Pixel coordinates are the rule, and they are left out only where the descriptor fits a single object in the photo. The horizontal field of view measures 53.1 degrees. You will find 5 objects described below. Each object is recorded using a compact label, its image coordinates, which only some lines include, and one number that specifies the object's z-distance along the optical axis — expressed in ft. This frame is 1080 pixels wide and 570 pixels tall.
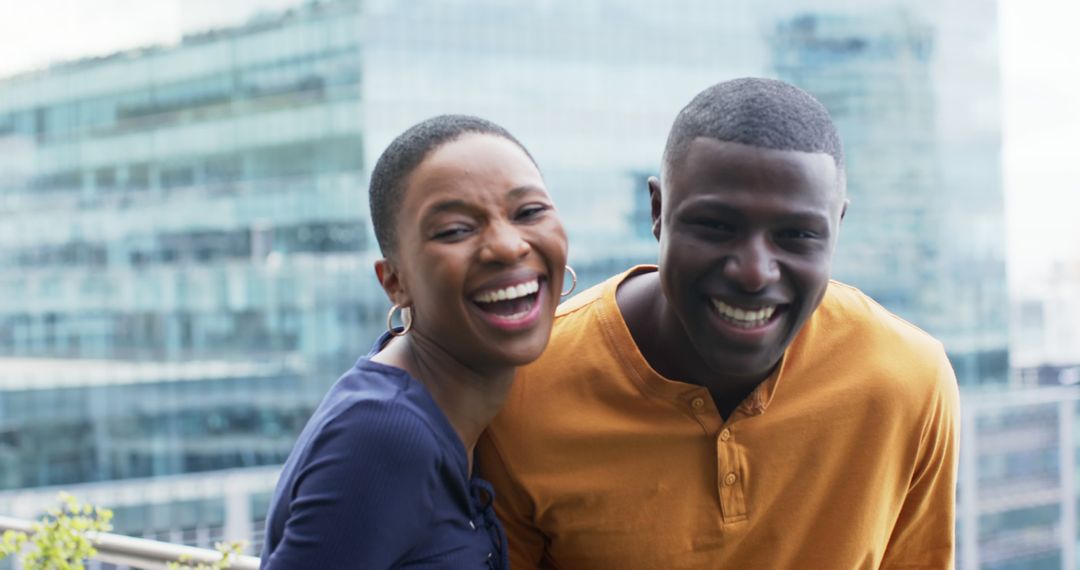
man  4.40
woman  3.73
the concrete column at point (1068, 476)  103.81
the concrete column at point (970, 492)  100.58
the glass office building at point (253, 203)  81.00
